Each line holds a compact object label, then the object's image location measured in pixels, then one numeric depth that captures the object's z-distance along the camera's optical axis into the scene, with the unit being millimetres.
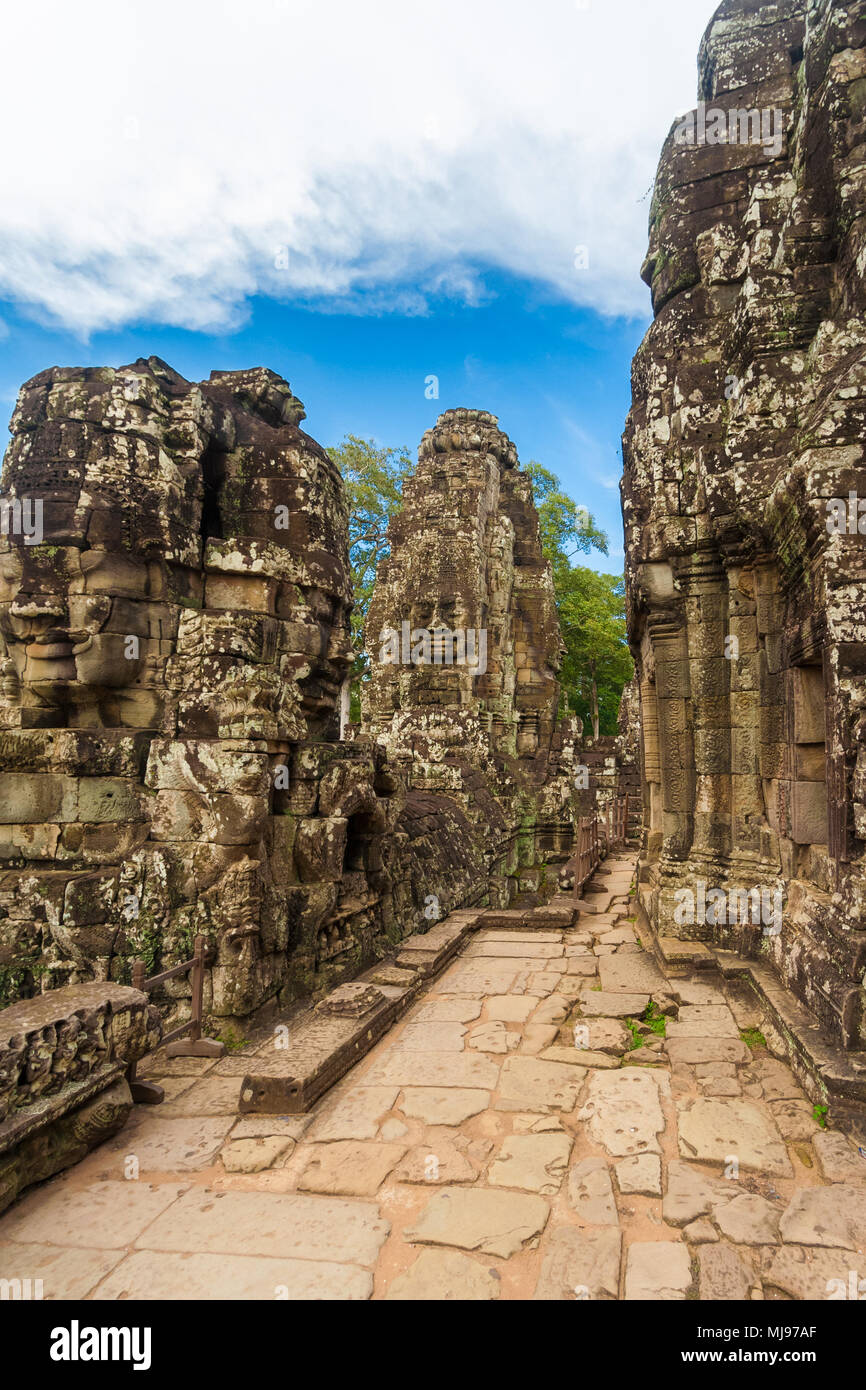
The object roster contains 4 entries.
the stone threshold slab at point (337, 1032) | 3498
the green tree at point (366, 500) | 25703
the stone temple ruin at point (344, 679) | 3980
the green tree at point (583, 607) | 30562
